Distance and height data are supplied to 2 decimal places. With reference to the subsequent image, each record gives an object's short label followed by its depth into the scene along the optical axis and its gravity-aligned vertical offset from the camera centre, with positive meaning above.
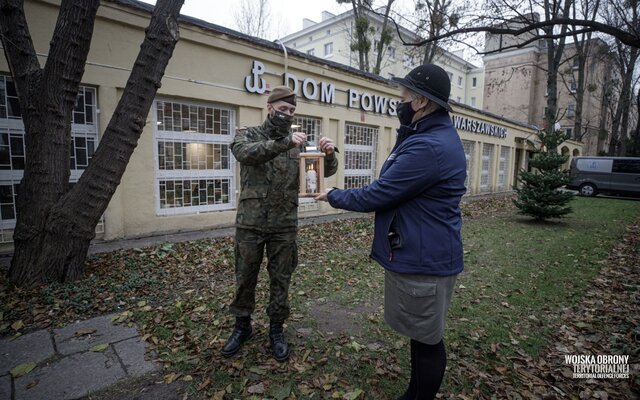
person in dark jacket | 2.01 -0.30
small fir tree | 9.99 -0.35
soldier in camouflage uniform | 2.84 -0.41
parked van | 19.50 -0.25
